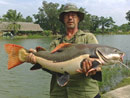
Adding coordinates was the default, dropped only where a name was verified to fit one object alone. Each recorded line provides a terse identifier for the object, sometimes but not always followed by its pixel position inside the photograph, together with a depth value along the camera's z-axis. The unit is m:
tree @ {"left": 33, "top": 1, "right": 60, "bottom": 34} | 56.18
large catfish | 2.24
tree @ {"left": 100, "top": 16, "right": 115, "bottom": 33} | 82.95
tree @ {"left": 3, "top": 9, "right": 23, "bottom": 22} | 42.80
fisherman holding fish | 2.23
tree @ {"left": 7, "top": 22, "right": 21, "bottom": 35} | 43.89
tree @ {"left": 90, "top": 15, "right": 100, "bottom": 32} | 77.69
